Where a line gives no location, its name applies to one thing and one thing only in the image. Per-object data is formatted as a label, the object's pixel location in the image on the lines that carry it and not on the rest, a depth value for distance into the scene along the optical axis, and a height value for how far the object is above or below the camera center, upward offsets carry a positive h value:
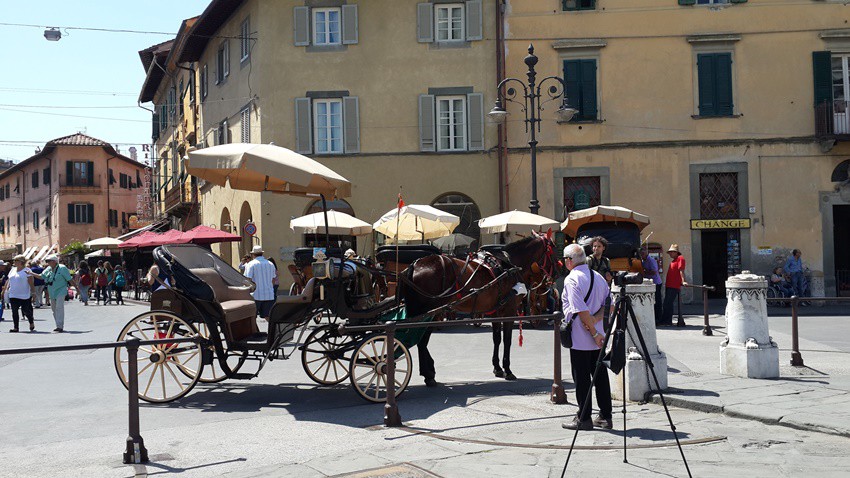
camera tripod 7.53 -0.56
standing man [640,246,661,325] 20.00 -0.38
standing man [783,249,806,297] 25.64 -0.67
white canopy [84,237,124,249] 31.69 +0.69
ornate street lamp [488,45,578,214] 21.59 +3.39
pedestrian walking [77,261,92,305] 35.03 -0.74
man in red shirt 19.55 -0.76
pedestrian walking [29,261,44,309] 33.91 -1.25
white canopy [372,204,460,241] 19.91 +0.74
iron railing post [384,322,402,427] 8.44 -1.31
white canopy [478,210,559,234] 20.34 +0.70
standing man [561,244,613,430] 8.12 -0.69
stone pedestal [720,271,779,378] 10.83 -1.02
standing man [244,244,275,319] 17.38 -0.34
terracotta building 67.81 +5.60
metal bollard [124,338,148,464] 7.16 -1.26
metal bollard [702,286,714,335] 17.08 -1.44
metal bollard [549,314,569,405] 9.59 -1.43
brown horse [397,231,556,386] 11.12 -0.38
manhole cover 6.56 -1.58
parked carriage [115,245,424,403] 9.83 -0.77
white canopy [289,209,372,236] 21.09 +0.79
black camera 7.97 -0.24
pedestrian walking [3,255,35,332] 20.86 -0.52
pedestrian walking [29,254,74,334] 20.77 -0.53
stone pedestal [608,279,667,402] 9.74 -1.06
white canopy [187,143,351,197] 9.91 +1.06
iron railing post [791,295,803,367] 12.02 -1.28
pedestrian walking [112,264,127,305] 34.94 -0.81
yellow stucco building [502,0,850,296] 26.66 +3.84
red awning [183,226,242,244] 23.50 +0.65
